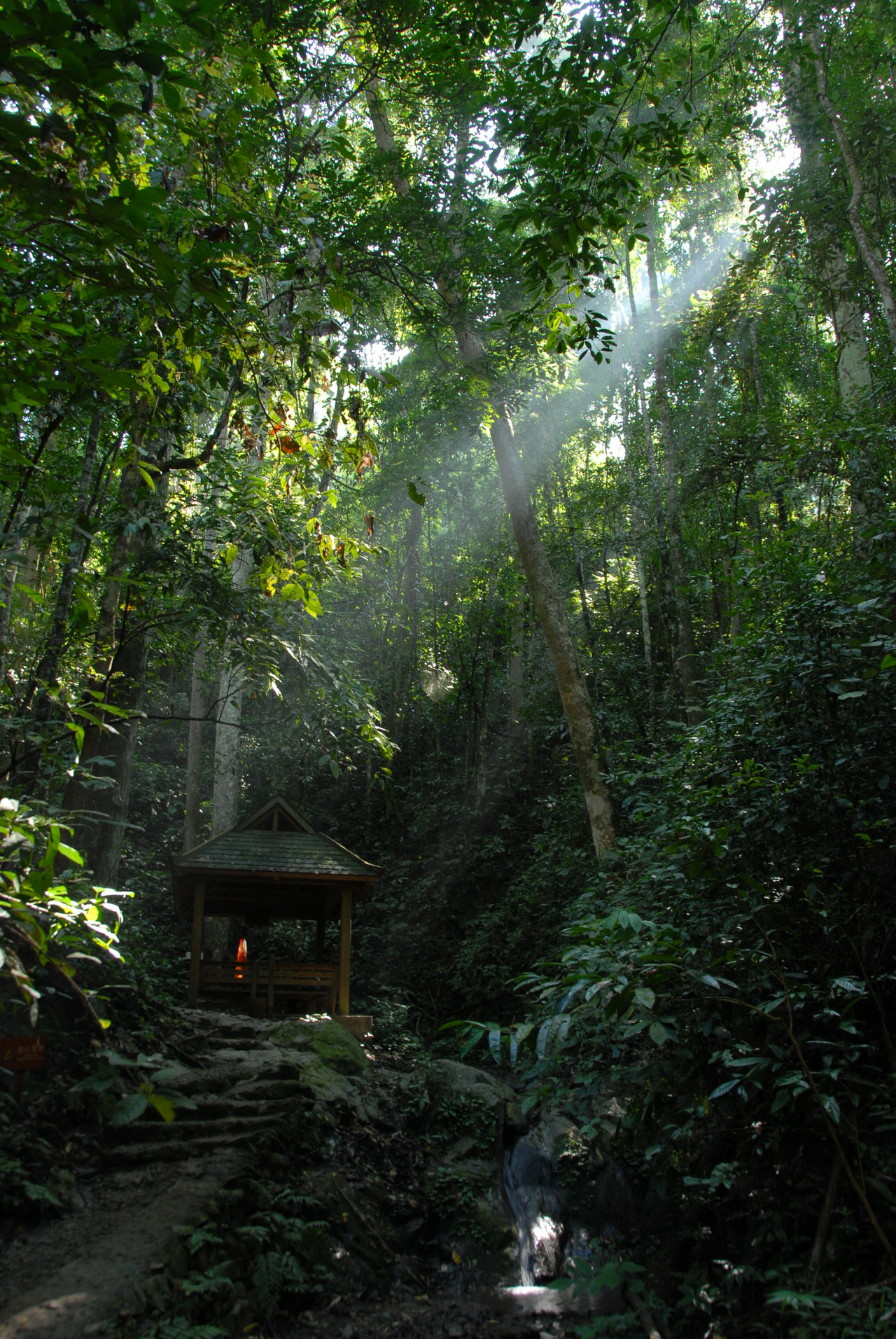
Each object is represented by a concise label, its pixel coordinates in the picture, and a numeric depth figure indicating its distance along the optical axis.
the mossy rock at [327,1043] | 7.99
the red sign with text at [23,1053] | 4.08
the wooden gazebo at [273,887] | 9.45
